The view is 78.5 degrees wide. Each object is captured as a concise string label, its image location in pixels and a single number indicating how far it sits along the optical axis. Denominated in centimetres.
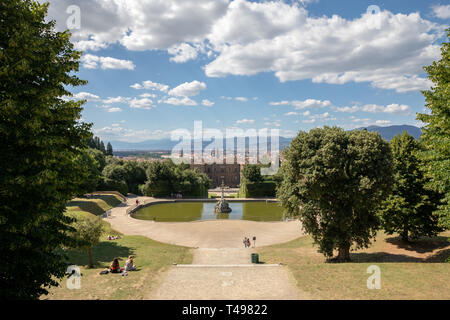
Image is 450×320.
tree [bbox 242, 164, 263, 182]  6800
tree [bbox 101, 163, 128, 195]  6538
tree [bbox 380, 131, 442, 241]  2239
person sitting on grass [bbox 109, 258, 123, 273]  1677
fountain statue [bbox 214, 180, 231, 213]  5071
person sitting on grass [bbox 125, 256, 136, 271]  1722
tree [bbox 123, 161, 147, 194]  7250
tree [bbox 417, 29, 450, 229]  1278
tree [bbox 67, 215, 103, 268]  1886
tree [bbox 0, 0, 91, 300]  817
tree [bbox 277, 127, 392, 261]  1836
